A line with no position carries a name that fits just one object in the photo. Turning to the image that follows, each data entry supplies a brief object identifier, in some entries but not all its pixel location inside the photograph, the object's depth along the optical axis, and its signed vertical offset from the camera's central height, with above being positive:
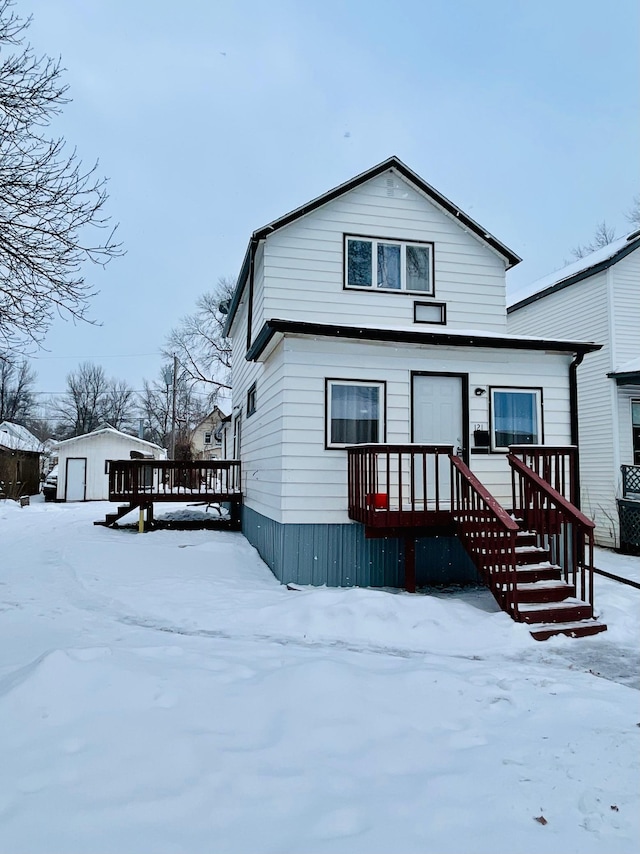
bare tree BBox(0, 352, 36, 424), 42.09 +5.84
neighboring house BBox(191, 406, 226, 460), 38.50 +1.77
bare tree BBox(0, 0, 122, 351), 5.79 +3.03
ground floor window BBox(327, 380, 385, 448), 7.53 +0.72
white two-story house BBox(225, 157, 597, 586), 7.37 +1.47
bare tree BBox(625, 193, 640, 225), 24.86 +12.21
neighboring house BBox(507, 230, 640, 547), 12.89 +1.91
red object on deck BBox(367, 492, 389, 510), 6.45 -0.50
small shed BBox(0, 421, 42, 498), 24.81 +0.04
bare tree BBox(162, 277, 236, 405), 27.27 +6.39
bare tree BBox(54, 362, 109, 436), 51.03 +6.26
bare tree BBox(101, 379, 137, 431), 51.62 +5.52
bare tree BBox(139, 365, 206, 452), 38.41 +4.46
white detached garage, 24.28 -0.06
